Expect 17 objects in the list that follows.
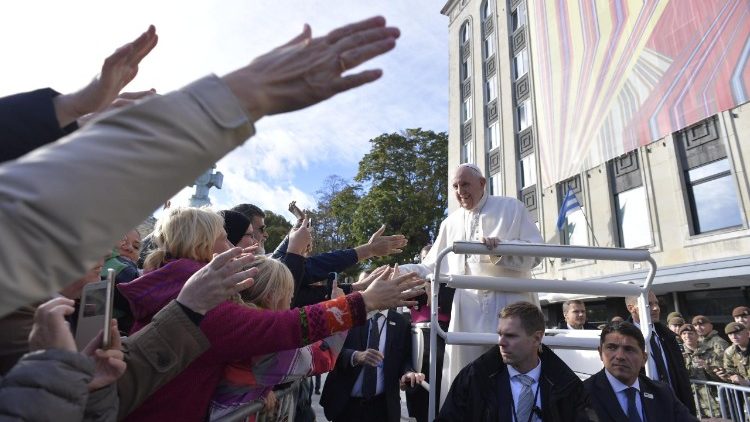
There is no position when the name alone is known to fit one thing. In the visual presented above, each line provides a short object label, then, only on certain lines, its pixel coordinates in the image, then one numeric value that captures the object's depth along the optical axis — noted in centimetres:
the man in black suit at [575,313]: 657
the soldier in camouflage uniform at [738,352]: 611
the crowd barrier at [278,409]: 179
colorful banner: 1135
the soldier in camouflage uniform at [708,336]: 659
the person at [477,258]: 322
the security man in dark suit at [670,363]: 416
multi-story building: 1173
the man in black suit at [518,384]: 250
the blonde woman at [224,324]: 164
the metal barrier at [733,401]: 489
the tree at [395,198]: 2556
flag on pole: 1476
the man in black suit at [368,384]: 404
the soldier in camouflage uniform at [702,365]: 539
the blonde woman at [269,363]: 196
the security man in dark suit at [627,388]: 280
